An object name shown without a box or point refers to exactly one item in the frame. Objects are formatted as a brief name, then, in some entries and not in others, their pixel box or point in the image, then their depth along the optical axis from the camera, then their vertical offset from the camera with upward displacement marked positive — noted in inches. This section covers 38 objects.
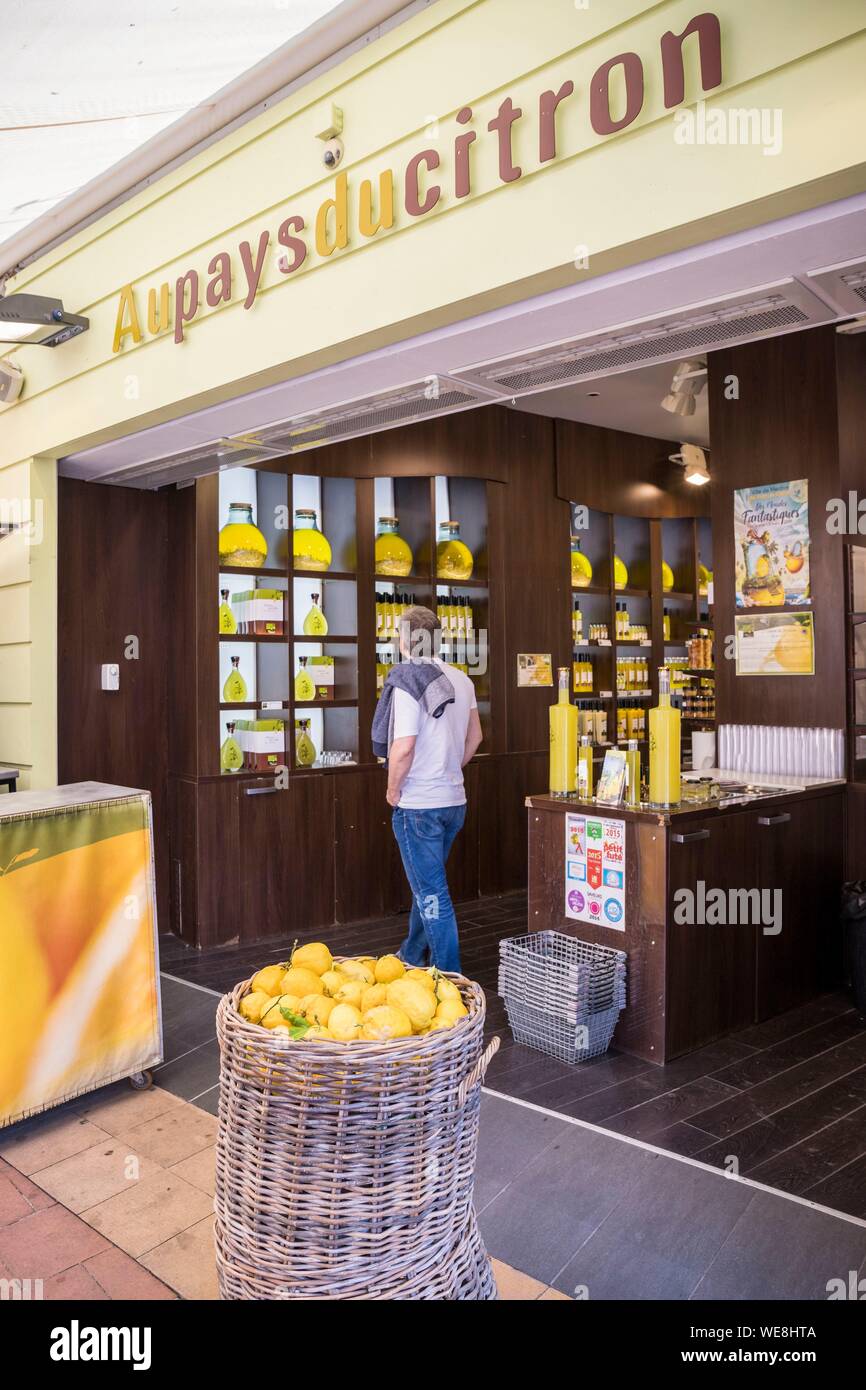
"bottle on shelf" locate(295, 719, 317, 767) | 222.4 -12.2
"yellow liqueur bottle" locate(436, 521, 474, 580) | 245.6 +34.9
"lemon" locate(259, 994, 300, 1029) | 64.5 -21.9
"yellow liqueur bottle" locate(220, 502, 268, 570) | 210.5 +34.7
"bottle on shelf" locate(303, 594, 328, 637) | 223.6 +16.8
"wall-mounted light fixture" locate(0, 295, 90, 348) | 162.7 +66.5
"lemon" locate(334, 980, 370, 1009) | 68.7 -21.9
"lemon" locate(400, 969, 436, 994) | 69.7 -21.6
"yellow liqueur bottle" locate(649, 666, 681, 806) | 139.6 -10.2
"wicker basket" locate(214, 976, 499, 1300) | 59.1 -30.1
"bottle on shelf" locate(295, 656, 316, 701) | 220.2 +2.1
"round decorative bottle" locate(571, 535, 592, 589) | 285.1 +36.6
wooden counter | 135.3 -35.1
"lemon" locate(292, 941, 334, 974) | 75.7 -21.3
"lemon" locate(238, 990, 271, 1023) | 67.4 -22.3
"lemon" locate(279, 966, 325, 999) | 70.5 -21.6
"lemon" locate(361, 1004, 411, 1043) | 63.0 -22.4
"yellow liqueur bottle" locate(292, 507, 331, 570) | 221.1 +35.3
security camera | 120.0 +68.8
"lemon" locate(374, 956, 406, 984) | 74.3 -21.8
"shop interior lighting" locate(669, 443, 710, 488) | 298.7 +71.5
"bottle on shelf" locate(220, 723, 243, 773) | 209.5 -13.3
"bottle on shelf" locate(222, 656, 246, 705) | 211.0 +1.8
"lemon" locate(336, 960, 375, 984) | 73.7 -21.8
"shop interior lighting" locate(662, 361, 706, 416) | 220.7 +72.7
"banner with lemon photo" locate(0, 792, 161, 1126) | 117.3 -33.3
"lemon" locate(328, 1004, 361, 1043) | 63.3 -22.3
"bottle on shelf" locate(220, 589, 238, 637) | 209.6 +16.7
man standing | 155.7 -12.0
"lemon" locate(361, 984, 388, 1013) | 68.9 -22.3
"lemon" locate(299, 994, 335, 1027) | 65.9 -22.1
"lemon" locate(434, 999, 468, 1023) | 66.2 -22.5
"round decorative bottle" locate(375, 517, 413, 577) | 233.9 +34.7
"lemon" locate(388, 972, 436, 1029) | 66.6 -22.0
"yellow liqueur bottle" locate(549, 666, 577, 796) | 149.5 -9.0
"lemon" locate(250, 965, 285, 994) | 71.2 -21.6
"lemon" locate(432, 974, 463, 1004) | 69.1 -22.0
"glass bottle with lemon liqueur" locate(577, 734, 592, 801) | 150.9 -13.2
